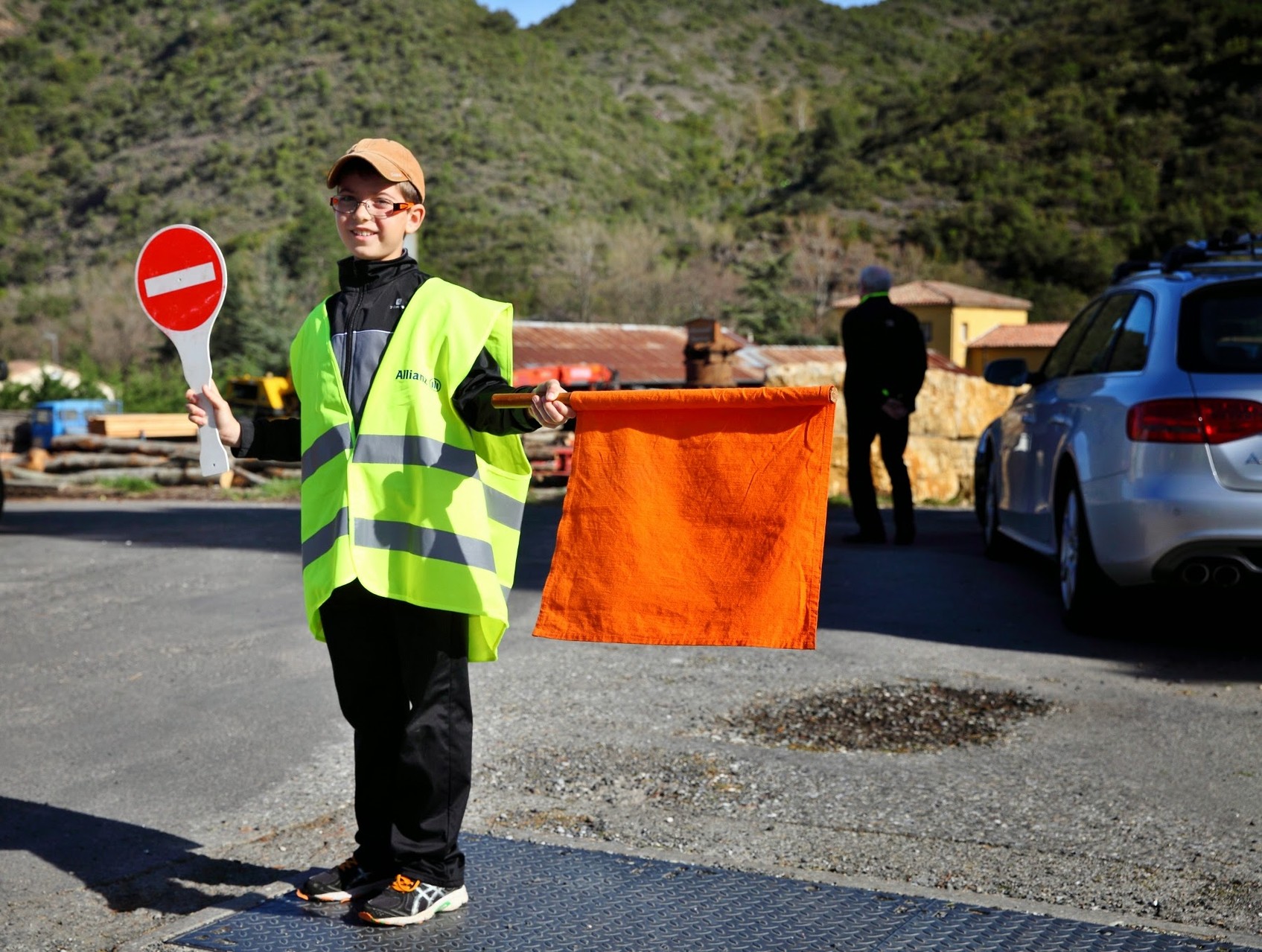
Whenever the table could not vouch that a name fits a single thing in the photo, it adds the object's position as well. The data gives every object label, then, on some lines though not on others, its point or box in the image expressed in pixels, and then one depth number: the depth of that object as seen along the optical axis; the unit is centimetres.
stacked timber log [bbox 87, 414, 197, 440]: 2480
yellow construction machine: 2559
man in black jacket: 1043
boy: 331
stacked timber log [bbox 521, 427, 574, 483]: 2272
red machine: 2438
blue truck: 2659
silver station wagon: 628
